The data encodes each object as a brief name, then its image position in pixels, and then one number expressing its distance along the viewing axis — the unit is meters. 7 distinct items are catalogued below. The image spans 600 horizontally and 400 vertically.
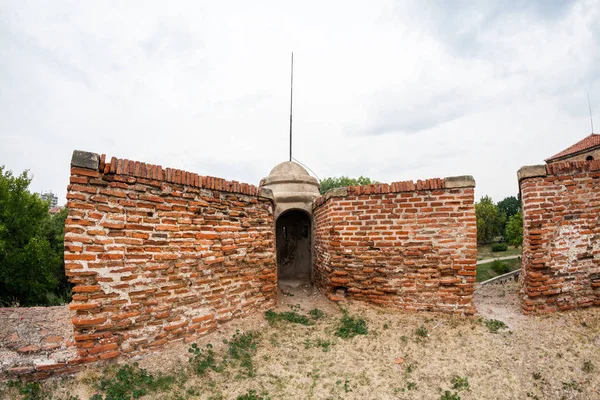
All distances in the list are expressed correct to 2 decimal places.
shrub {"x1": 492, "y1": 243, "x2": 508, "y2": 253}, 31.53
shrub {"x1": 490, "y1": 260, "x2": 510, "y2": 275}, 18.30
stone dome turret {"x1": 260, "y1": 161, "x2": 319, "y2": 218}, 8.36
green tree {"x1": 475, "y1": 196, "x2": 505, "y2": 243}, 33.76
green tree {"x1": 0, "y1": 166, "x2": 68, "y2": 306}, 11.70
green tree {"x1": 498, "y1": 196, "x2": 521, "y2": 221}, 45.94
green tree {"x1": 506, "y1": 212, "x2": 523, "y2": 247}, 21.93
